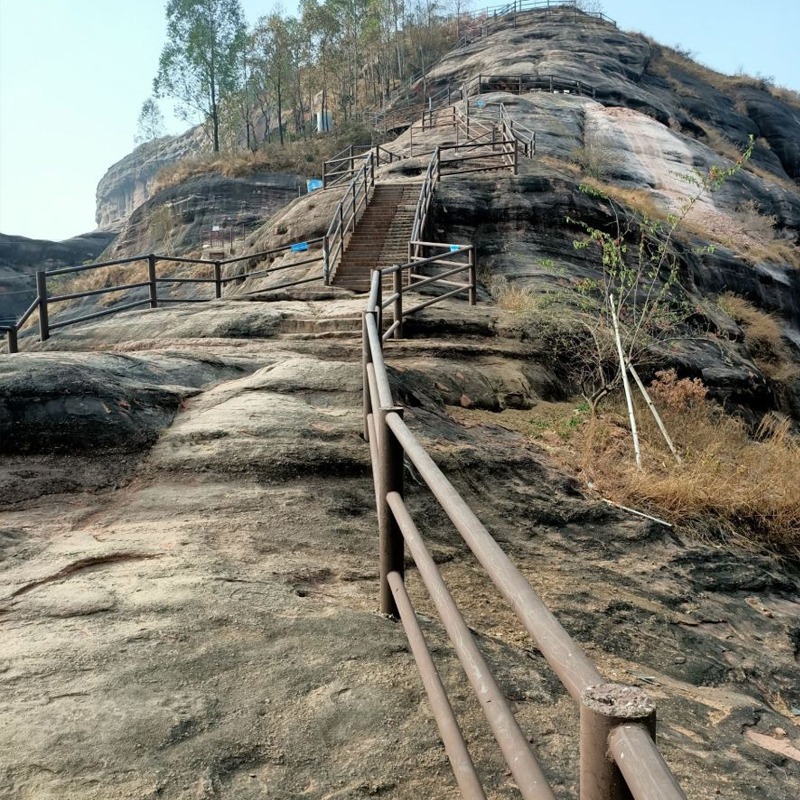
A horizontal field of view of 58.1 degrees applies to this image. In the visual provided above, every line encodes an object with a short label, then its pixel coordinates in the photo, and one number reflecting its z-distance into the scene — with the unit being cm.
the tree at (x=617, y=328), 943
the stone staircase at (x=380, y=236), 1574
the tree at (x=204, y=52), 4978
